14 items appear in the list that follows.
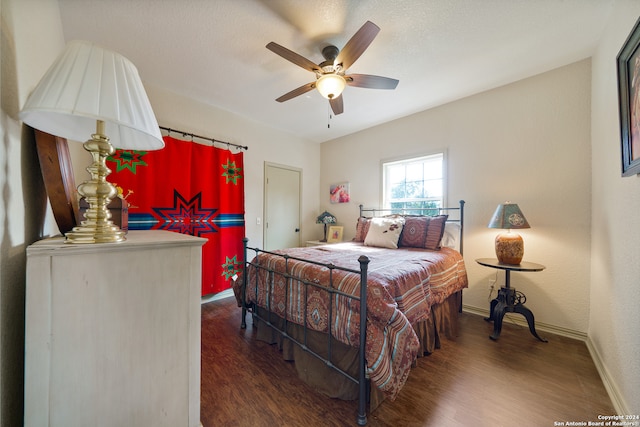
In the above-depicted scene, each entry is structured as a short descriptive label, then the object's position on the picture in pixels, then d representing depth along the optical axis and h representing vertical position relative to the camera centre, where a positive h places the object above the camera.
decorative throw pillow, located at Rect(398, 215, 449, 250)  2.65 -0.23
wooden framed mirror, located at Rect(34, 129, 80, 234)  0.84 +0.13
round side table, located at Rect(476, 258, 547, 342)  2.12 -0.90
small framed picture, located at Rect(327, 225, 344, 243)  4.06 -0.40
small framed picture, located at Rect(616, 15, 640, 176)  1.21 +0.67
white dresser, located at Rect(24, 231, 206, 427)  0.67 -0.42
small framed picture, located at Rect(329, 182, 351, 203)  4.16 +0.37
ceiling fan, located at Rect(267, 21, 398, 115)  1.62 +1.19
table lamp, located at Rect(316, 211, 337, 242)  4.15 -0.13
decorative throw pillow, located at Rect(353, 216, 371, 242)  3.28 -0.24
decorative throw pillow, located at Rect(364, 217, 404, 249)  2.77 -0.25
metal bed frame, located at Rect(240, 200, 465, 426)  1.29 -0.83
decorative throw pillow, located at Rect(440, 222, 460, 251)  2.85 -0.30
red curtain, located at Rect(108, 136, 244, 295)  2.47 +0.20
